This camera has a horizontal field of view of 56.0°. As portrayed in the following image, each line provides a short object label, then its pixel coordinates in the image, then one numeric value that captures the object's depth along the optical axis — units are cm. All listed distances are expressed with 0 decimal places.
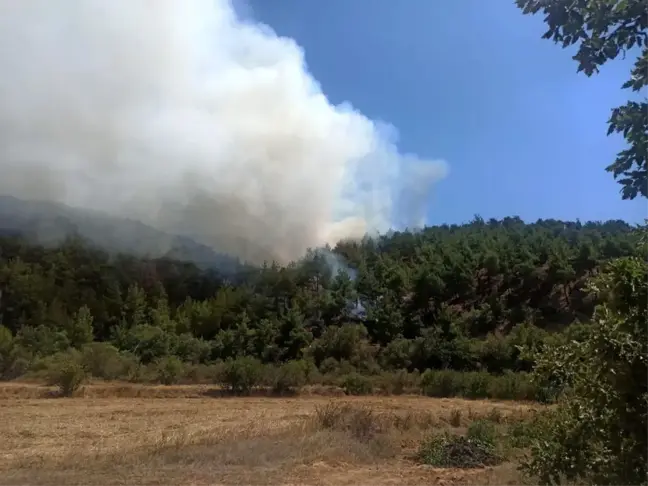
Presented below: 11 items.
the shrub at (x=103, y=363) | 3238
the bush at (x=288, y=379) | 2953
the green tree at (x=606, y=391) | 368
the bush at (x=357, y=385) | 3086
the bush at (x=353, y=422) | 1330
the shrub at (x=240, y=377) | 2858
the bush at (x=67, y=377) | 2502
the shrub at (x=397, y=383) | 3225
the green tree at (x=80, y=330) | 4238
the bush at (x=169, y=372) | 3228
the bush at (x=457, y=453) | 1164
